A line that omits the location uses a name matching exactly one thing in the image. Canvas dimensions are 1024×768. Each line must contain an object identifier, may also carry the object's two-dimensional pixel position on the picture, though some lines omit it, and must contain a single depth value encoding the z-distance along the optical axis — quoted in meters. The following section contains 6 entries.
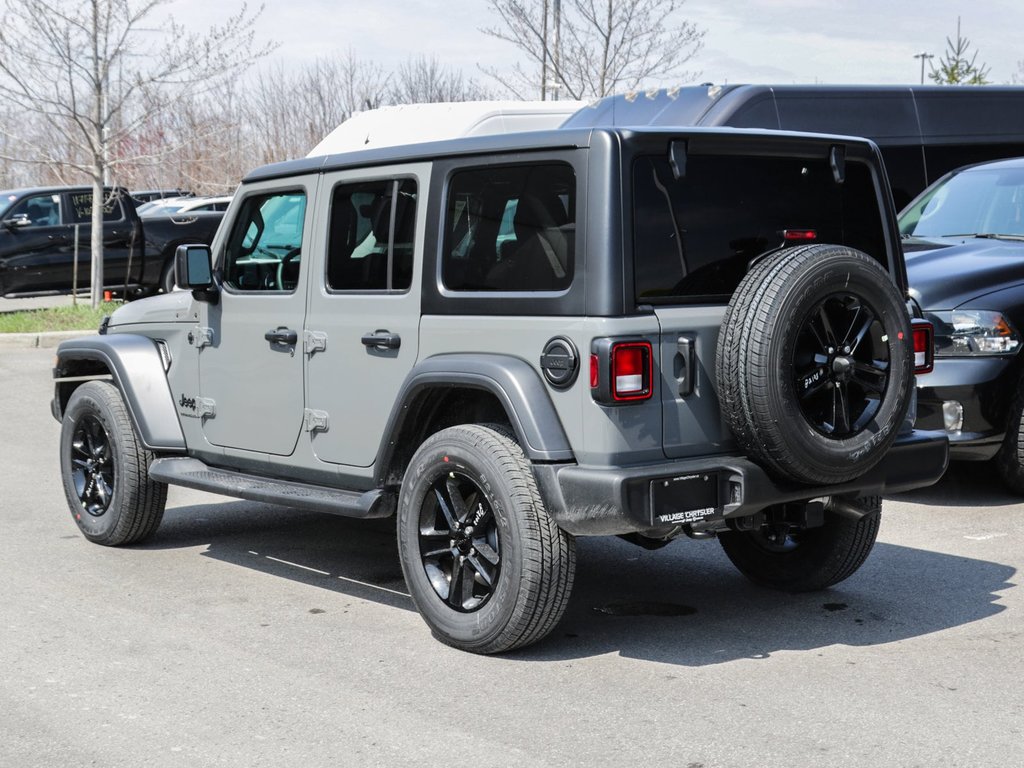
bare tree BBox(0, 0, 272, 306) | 17.72
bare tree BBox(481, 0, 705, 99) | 24.06
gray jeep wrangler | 4.71
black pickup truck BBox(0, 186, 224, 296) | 18.17
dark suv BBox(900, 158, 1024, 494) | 7.38
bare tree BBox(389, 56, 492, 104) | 36.12
